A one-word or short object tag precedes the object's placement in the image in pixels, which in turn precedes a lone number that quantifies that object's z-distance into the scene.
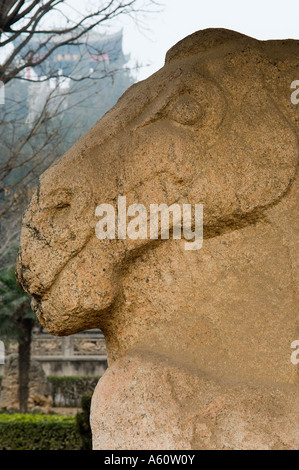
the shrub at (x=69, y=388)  16.64
